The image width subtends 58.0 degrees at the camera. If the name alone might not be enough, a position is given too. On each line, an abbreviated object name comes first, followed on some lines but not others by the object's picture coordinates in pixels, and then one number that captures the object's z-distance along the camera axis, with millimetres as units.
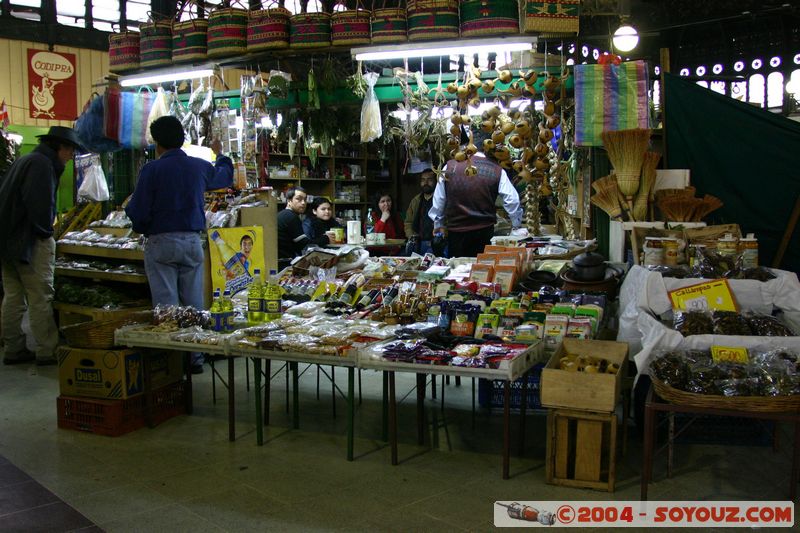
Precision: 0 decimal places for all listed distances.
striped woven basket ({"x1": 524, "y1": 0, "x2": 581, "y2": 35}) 5527
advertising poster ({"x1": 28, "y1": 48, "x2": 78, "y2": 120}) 11773
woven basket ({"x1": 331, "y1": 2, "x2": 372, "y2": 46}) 6129
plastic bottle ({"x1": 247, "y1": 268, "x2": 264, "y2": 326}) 4791
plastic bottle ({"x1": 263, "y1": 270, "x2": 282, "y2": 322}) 4816
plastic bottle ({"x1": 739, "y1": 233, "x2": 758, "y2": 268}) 4457
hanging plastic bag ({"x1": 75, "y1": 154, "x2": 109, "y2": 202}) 8289
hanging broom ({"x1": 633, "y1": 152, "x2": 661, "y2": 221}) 5395
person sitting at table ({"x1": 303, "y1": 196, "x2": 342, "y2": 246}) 7676
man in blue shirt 5254
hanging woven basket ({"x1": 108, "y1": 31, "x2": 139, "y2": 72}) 7449
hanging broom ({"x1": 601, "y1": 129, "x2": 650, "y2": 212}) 5336
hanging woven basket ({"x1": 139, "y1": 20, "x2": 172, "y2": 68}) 7180
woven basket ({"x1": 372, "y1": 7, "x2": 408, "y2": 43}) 5996
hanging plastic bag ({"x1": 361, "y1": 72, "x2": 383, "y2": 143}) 6617
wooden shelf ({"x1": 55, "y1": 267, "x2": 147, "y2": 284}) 6579
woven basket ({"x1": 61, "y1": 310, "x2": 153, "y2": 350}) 4484
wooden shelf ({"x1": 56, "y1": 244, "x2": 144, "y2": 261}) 6556
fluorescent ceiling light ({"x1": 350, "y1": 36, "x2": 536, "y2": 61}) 5773
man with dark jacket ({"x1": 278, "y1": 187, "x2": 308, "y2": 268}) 7293
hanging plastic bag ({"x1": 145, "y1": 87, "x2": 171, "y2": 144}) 7430
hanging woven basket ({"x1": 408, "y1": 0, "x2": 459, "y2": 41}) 5824
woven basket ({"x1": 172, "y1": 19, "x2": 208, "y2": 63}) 6902
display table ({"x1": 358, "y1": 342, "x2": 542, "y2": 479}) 3467
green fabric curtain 5734
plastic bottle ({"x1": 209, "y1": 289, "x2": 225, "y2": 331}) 4492
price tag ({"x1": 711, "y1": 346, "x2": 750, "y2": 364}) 3541
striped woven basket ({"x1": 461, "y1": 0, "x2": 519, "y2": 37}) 5680
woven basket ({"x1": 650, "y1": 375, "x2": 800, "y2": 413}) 3166
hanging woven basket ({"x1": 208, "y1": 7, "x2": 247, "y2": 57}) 6598
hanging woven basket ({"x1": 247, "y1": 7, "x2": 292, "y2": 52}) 6352
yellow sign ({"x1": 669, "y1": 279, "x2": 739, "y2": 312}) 4074
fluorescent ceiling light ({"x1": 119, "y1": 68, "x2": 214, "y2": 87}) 7137
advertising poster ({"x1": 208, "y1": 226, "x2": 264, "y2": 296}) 6293
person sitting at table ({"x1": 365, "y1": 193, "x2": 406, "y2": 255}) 9920
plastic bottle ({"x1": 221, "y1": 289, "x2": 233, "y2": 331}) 4508
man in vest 6742
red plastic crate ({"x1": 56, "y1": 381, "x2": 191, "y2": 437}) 4383
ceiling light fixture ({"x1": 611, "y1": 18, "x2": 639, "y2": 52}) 6280
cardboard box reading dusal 4379
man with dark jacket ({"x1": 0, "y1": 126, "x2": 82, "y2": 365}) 5918
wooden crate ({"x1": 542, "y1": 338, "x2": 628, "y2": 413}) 3438
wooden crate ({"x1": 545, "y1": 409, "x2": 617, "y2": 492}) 3490
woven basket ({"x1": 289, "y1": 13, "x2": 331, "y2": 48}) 6289
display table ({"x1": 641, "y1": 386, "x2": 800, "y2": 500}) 3178
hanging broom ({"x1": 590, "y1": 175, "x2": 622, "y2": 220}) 5461
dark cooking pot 4836
